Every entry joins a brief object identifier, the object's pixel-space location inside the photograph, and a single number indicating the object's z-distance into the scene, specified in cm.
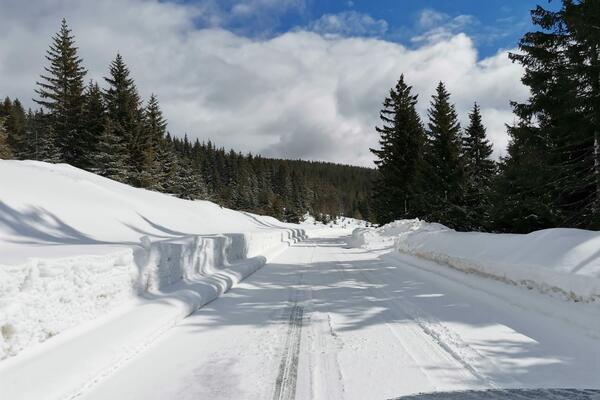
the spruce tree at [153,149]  4684
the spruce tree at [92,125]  4597
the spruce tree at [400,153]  3962
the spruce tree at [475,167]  3085
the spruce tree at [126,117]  4597
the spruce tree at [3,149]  4166
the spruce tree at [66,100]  4828
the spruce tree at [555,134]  1517
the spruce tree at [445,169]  3216
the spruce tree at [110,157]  4112
